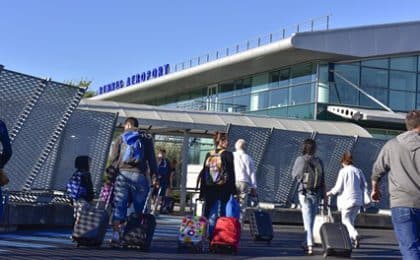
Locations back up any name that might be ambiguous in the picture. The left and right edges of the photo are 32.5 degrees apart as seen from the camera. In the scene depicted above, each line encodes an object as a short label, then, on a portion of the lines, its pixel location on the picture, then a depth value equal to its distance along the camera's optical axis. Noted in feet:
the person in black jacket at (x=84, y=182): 40.11
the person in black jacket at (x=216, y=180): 35.78
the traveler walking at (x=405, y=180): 21.25
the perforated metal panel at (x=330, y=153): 64.49
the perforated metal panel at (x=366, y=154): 66.18
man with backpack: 33.35
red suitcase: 34.35
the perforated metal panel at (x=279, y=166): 62.64
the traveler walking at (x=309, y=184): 36.63
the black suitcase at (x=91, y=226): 32.96
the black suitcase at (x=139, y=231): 33.06
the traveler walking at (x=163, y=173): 61.36
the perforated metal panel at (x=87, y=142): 50.44
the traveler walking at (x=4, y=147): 22.86
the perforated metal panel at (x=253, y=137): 60.23
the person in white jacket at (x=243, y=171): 44.06
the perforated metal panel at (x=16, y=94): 40.81
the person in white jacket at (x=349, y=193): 40.60
